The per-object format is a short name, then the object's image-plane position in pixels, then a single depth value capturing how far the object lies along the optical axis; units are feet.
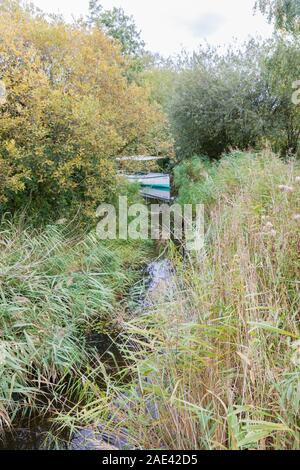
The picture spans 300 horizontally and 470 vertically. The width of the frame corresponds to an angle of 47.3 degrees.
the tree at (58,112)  17.34
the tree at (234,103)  37.92
